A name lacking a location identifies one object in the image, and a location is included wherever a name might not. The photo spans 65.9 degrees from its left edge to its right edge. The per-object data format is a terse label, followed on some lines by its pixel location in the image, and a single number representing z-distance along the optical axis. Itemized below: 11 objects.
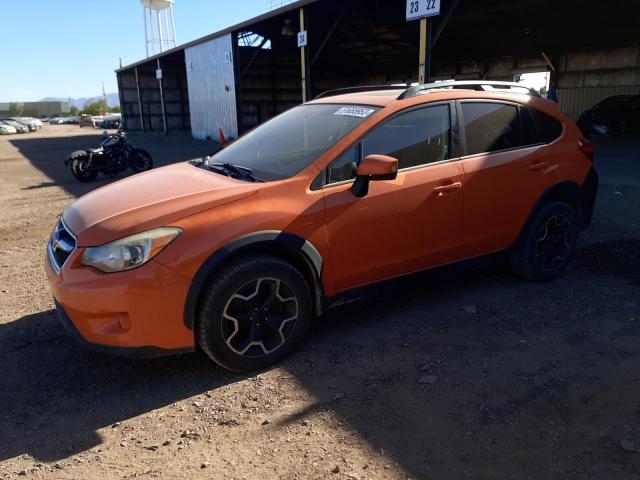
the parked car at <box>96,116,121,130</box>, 47.61
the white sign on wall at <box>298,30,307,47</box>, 15.88
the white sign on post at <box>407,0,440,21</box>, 11.33
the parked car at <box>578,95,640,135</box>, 19.53
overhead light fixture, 21.11
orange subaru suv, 2.75
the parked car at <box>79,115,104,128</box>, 51.62
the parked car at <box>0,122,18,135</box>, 42.36
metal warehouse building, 17.91
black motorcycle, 11.23
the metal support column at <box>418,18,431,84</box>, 11.83
